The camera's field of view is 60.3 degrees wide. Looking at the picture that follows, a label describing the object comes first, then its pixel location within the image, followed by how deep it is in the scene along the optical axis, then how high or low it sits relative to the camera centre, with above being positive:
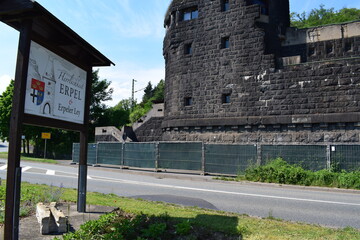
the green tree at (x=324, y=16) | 47.38 +22.37
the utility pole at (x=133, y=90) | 69.54 +13.17
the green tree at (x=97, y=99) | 48.53 +7.93
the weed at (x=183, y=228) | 4.80 -1.22
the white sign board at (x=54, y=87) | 4.70 +1.05
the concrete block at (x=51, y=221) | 4.75 -1.15
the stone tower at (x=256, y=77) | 16.56 +4.41
